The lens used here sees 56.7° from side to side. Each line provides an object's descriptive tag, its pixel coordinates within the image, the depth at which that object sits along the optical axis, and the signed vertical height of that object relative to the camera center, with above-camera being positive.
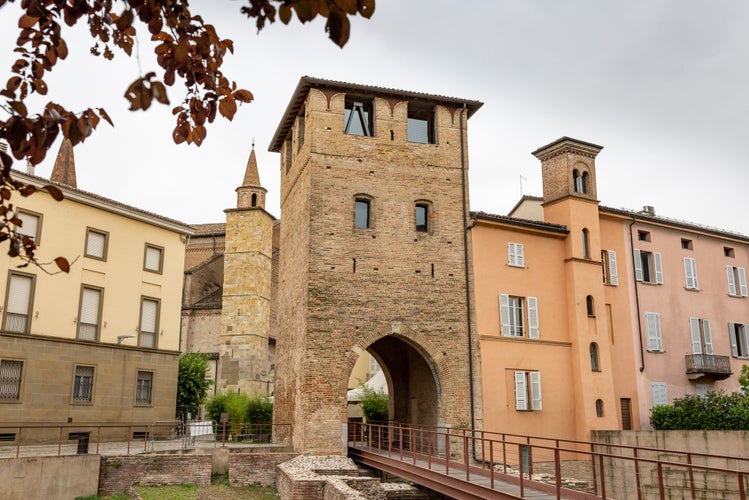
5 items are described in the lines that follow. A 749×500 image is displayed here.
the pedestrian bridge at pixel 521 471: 13.35 -1.54
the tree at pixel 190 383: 29.95 +0.96
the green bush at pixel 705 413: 21.78 -0.21
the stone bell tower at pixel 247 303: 37.38 +5.58
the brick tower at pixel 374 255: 21.33 +4.81
